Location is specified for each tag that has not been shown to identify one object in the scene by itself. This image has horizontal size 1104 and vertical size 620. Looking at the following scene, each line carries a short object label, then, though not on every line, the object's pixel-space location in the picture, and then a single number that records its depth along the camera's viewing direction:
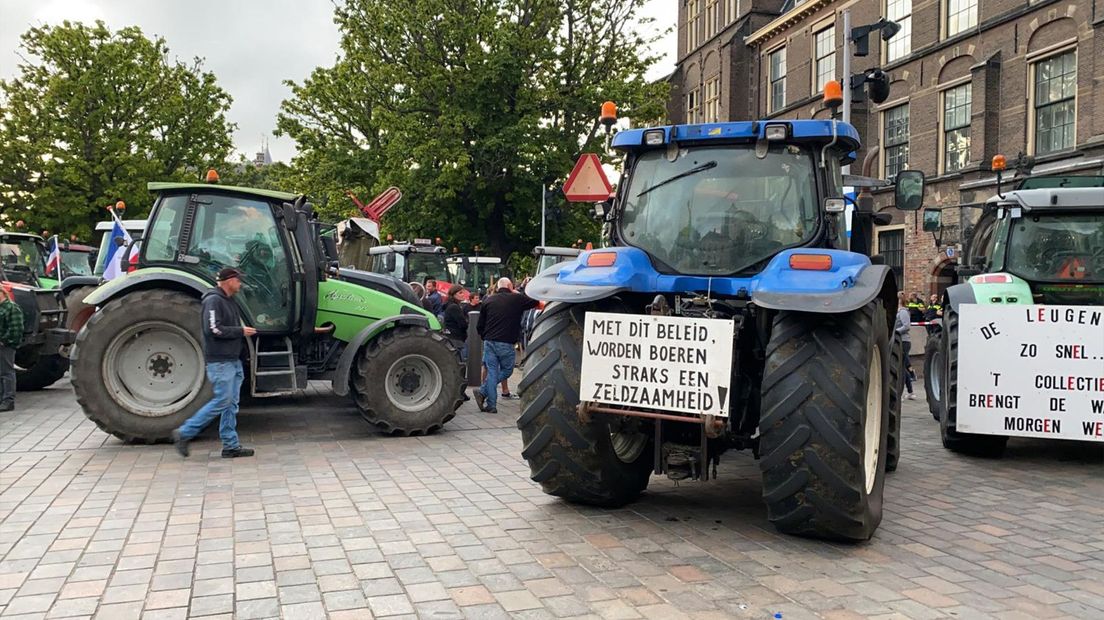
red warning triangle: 9.34
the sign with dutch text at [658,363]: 5.11
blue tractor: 4.88
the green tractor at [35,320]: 11.49
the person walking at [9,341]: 10.27
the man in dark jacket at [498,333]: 11.27
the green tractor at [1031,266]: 8.30
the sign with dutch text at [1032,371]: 7.37
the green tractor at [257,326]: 8.16
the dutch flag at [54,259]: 15.62
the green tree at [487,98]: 26.28
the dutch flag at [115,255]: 13.09
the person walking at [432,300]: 14.64
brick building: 20.12
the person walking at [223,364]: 7.66
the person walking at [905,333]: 12.21
